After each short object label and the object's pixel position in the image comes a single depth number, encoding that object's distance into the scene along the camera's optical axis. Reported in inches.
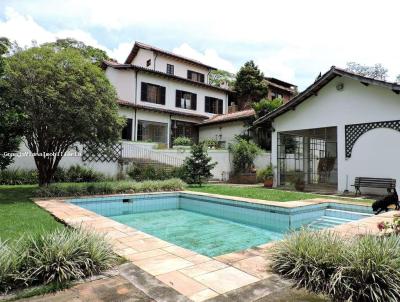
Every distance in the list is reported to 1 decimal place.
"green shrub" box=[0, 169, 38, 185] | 571.5
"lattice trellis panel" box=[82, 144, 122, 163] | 679.1
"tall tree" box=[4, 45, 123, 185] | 409.7
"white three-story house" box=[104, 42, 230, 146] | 944.9
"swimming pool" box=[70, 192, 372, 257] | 290.6
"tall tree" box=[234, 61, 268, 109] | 1302.9
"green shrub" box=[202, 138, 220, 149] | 899.2
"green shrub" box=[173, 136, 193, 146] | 921.8
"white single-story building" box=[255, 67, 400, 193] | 486.0
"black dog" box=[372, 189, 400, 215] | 324.8
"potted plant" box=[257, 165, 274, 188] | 644.1
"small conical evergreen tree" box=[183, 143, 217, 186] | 649.0
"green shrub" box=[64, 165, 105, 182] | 635.5
